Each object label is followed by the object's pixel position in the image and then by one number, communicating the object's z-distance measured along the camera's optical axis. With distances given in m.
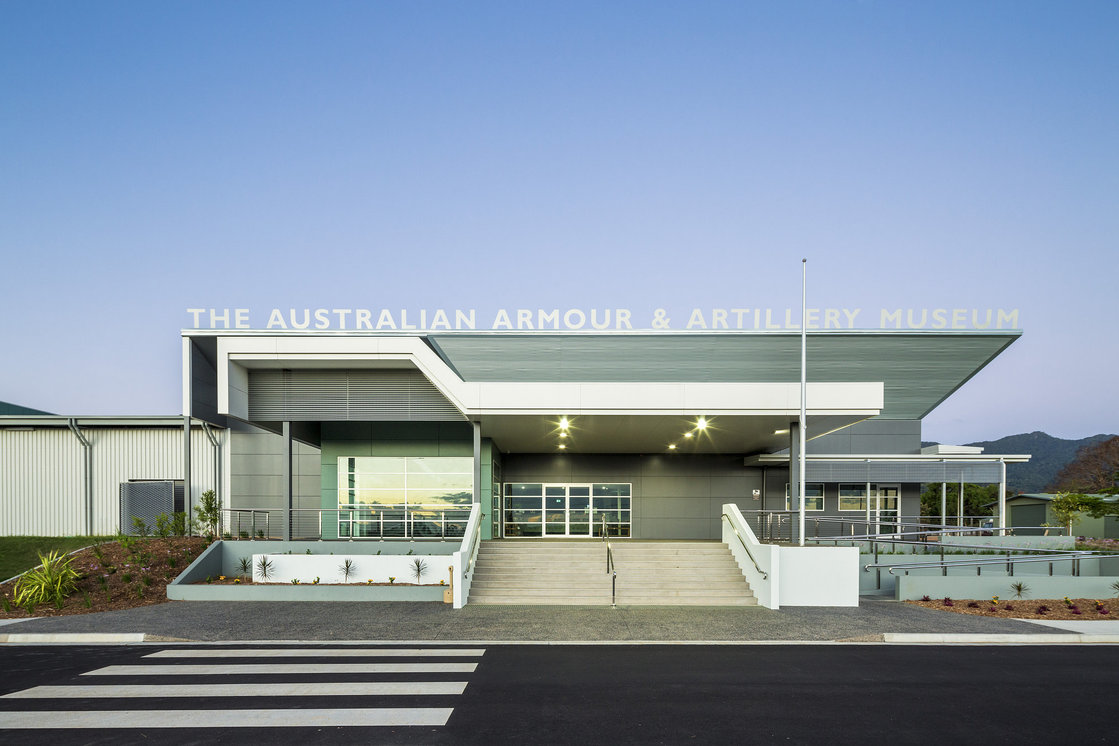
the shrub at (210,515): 23.54
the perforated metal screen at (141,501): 31.69
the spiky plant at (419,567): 20.31
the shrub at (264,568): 20.78
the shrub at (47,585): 17.64
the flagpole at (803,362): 18.48
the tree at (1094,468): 70.88
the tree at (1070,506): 33.50
